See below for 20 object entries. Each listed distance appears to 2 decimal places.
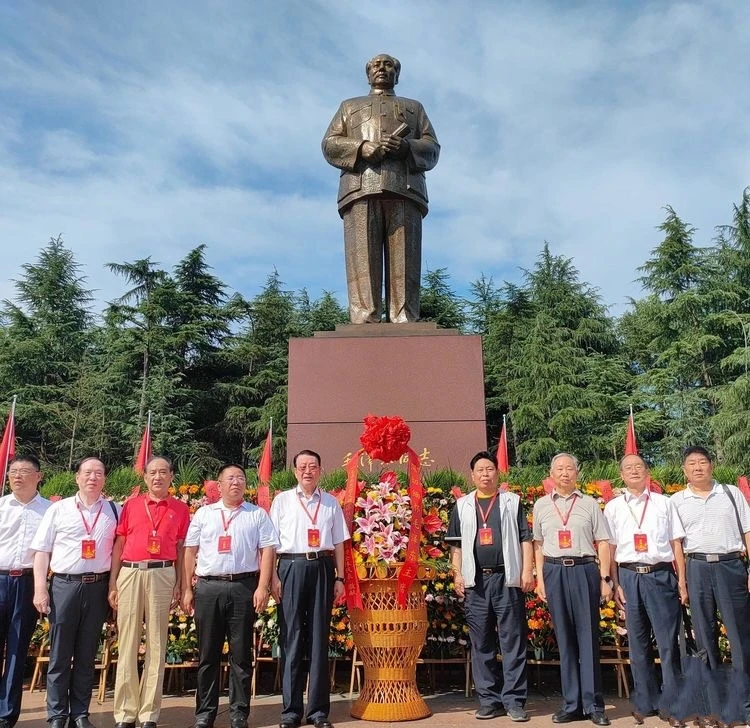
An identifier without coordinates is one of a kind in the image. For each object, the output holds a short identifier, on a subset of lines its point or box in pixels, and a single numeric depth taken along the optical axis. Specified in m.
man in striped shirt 3.88
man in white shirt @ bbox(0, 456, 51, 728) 3.83
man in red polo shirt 3.75
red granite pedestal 5.80
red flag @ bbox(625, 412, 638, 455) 7.37
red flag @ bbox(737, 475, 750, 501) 5.57
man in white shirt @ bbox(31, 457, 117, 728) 3.74
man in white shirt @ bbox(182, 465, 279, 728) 3.77
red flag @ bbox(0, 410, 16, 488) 7.88
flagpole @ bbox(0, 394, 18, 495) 7.81
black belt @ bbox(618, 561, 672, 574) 3.95
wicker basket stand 3.97
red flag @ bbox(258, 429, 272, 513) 5.13
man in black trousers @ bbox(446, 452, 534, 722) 4.06
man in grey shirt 3.92
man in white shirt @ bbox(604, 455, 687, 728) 3.87
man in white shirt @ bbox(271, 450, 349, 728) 3.84
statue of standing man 6.57
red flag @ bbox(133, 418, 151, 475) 8.75
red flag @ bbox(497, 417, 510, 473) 7.95
